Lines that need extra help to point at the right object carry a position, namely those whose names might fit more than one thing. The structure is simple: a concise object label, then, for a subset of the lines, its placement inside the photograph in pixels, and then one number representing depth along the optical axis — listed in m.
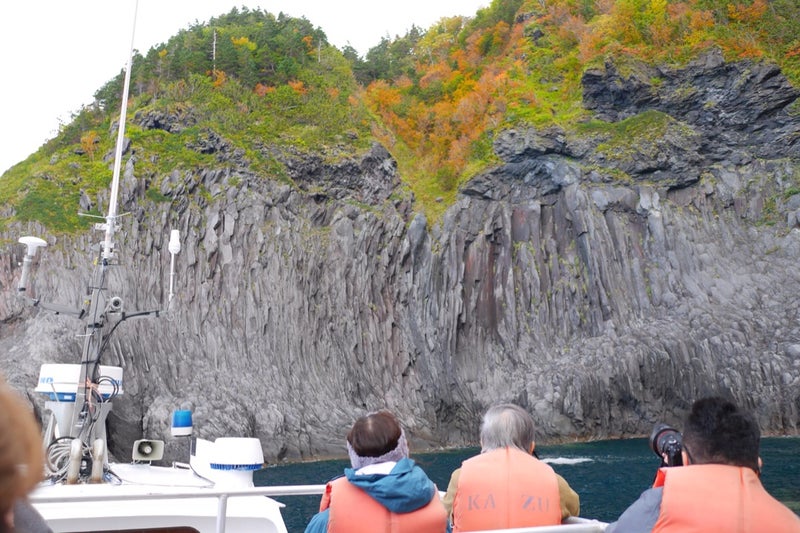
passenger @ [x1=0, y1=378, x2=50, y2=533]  1.56
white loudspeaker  8.88
